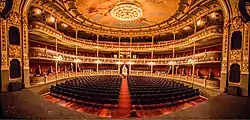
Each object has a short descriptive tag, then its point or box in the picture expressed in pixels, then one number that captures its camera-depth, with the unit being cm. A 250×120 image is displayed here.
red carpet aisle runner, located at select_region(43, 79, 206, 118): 659
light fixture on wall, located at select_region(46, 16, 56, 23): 1637
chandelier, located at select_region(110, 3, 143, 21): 1315
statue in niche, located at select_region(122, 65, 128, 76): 2557
